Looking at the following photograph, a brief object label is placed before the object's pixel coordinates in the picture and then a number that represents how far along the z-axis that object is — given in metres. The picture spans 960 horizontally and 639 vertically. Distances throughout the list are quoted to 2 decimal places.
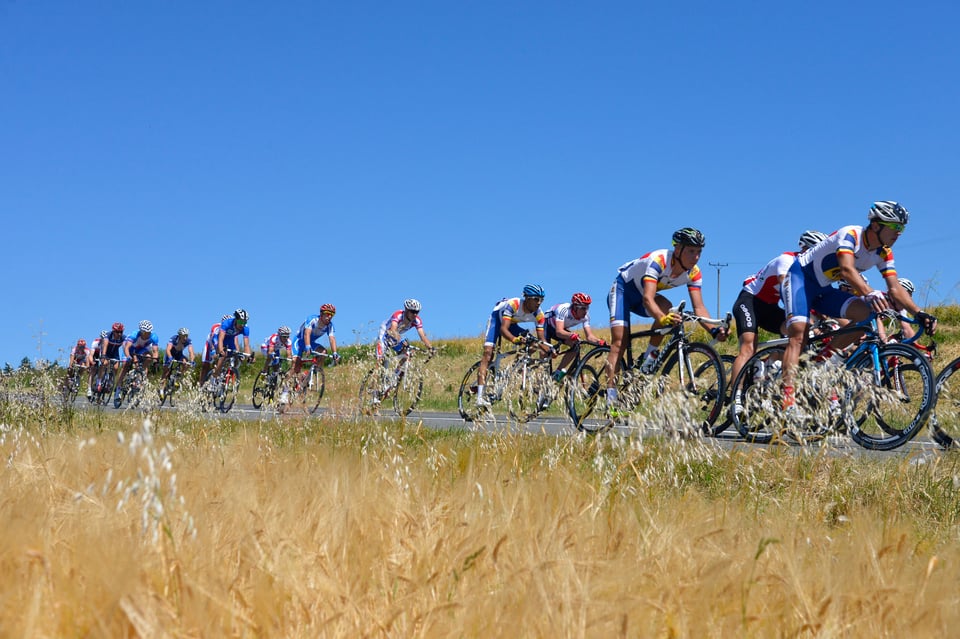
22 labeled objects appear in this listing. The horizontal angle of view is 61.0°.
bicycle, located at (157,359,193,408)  21.38
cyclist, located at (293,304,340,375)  17.25
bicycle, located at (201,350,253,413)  18.89
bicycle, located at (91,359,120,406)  23.17
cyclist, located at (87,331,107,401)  23.61
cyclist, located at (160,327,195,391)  21.83
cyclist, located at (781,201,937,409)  8.12
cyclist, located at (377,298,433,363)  15.13
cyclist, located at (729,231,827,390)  9.29
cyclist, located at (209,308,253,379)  20.56
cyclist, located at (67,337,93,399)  25.28
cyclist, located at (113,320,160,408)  22.30
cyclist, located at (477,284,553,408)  13.64
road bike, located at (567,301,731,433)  8.78
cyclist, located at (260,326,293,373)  19.45
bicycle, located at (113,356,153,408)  21.48
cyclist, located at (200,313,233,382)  21.08
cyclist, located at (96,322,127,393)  23.24
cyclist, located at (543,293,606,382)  13.52
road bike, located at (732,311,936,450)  5.16
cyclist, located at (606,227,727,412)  9.08
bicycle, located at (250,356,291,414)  17.75
